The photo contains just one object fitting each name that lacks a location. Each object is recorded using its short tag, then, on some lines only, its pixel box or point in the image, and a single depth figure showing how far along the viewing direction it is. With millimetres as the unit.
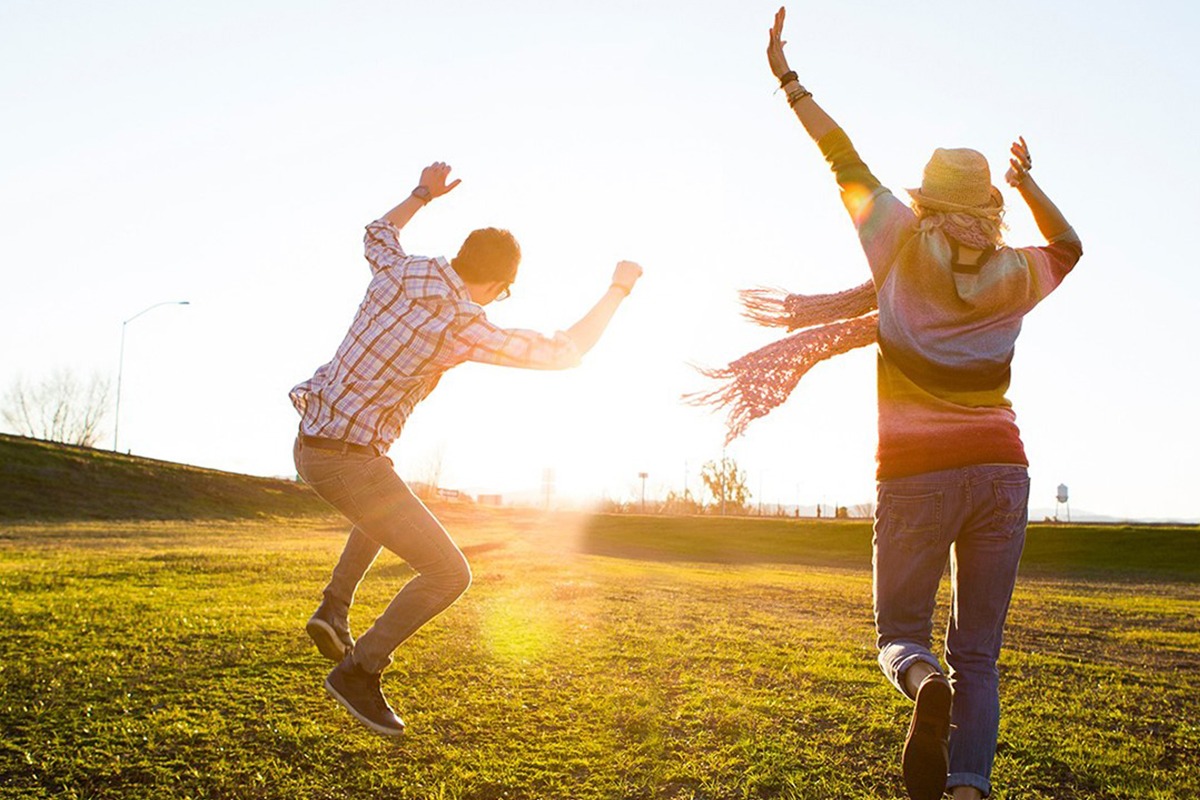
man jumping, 4109
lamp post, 49594
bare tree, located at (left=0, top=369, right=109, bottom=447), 79312
